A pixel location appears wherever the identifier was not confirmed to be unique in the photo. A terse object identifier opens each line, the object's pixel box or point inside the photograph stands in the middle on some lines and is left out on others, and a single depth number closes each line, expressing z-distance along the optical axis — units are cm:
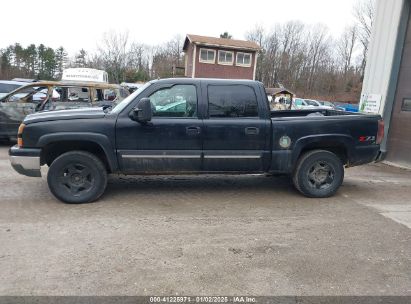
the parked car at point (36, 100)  963
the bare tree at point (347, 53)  6644
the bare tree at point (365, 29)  5363
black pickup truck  517
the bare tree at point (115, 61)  5288
